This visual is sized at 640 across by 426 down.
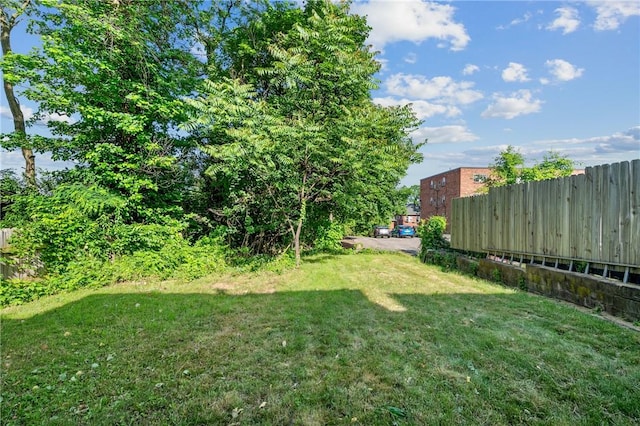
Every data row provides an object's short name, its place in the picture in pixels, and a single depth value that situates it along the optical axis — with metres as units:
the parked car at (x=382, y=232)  30.41
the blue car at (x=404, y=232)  30.19
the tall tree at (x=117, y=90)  7.04
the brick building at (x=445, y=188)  34.34
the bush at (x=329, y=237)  12.20
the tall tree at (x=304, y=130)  6.84
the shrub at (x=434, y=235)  10.46
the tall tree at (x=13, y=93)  8.02
